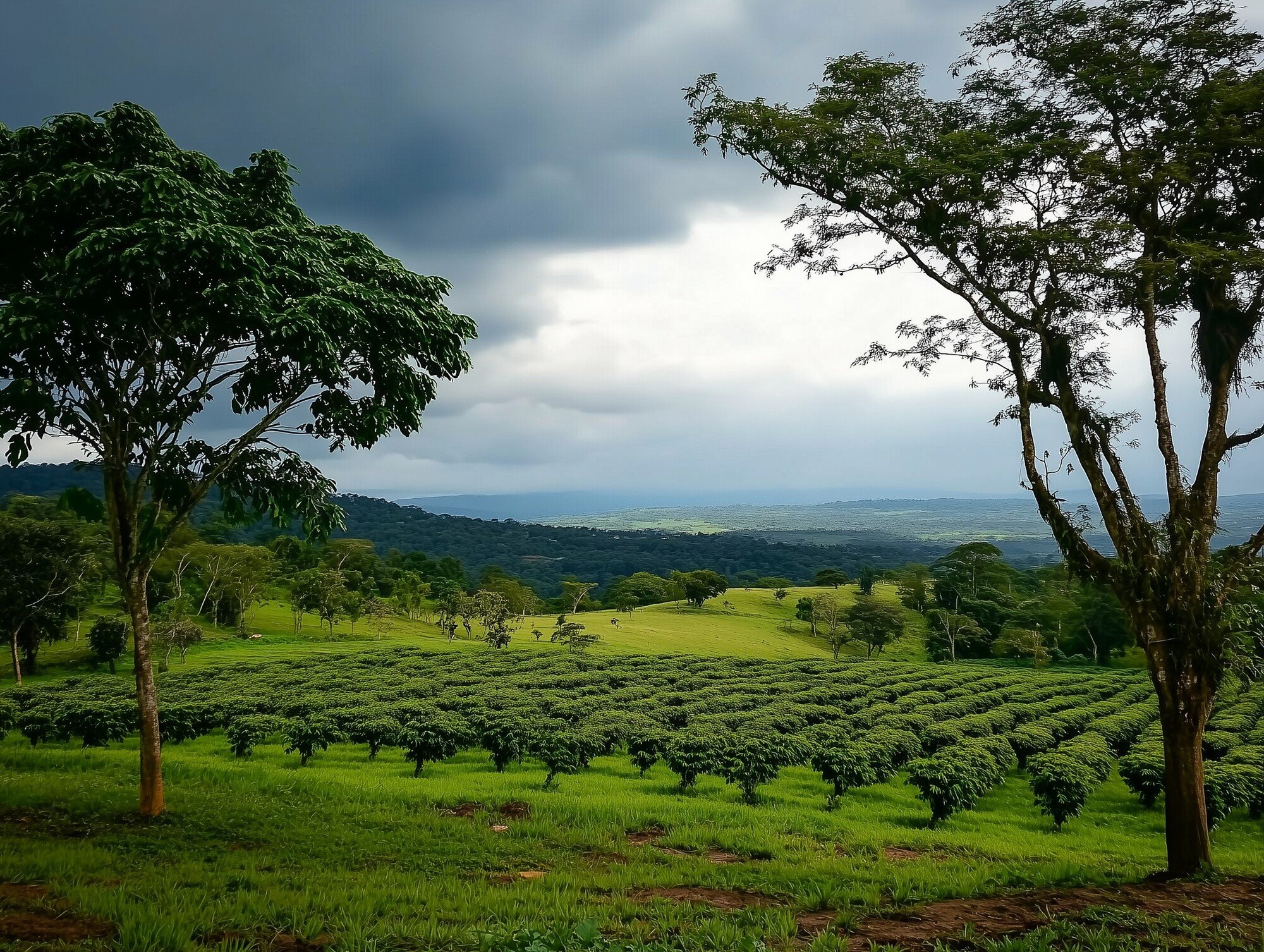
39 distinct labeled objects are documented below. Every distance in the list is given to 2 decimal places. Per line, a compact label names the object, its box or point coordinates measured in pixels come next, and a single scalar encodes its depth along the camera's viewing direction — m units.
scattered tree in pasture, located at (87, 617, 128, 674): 48.00
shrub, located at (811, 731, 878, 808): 19.55
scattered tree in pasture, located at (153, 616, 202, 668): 44.28
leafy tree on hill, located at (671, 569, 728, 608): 94.62
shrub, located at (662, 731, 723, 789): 19.31
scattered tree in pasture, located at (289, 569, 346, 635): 66.25
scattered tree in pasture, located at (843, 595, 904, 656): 75.88
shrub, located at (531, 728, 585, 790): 19.86
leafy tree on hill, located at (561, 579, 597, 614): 97.31
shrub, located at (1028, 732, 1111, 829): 17.81
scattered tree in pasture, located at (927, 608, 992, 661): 73.75
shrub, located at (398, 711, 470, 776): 20.48
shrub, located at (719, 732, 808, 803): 18.61
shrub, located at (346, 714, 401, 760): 22.52
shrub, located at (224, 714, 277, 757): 21.80
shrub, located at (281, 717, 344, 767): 20.92
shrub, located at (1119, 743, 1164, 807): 20.19
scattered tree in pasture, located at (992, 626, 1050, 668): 64.62
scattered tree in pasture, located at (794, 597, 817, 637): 90.00
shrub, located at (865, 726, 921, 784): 21.55
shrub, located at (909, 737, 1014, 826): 16.98
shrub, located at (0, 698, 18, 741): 24.92
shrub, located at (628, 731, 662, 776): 21.91
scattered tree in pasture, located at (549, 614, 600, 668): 52.27
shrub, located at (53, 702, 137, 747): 23.44
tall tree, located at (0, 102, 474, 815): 8.49
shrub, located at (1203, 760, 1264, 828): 18.52
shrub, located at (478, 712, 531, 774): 21.56
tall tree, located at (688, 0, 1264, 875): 9.38
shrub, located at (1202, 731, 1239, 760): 24.42
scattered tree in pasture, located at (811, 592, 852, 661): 79.38
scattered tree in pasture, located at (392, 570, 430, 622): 81.25
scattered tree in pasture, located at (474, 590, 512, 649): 62.22
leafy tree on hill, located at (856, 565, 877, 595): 107.44
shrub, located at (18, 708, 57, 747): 23.64
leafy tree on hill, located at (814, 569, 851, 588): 105.94
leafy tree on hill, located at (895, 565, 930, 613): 92.25
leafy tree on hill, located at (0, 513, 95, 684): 42.66
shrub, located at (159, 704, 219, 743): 25.11
